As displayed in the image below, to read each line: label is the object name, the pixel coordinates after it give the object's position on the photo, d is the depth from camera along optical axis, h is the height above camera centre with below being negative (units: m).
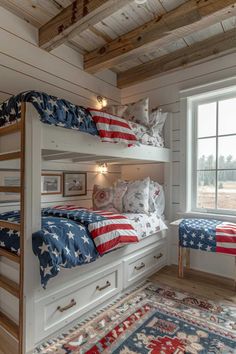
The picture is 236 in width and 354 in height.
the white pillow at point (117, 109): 2.75 +0.77
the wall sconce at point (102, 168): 3.14 +0.06
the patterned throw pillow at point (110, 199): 2.60 -0.31
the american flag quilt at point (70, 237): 1.38 -0.46
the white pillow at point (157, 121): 2.71 +0.63
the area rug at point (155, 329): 1.44 -1.11
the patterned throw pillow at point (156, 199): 2.66 -0.31
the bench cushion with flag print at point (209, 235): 2.14 -0.61
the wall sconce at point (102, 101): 3.05 +0.97
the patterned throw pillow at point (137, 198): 2.48 -0.28
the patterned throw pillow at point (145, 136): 2.40 +0.42
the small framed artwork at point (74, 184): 2.68 -0.14
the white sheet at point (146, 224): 2.21 -0.53
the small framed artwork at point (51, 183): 2.46 -0.13
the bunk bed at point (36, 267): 1.40 -0.69
